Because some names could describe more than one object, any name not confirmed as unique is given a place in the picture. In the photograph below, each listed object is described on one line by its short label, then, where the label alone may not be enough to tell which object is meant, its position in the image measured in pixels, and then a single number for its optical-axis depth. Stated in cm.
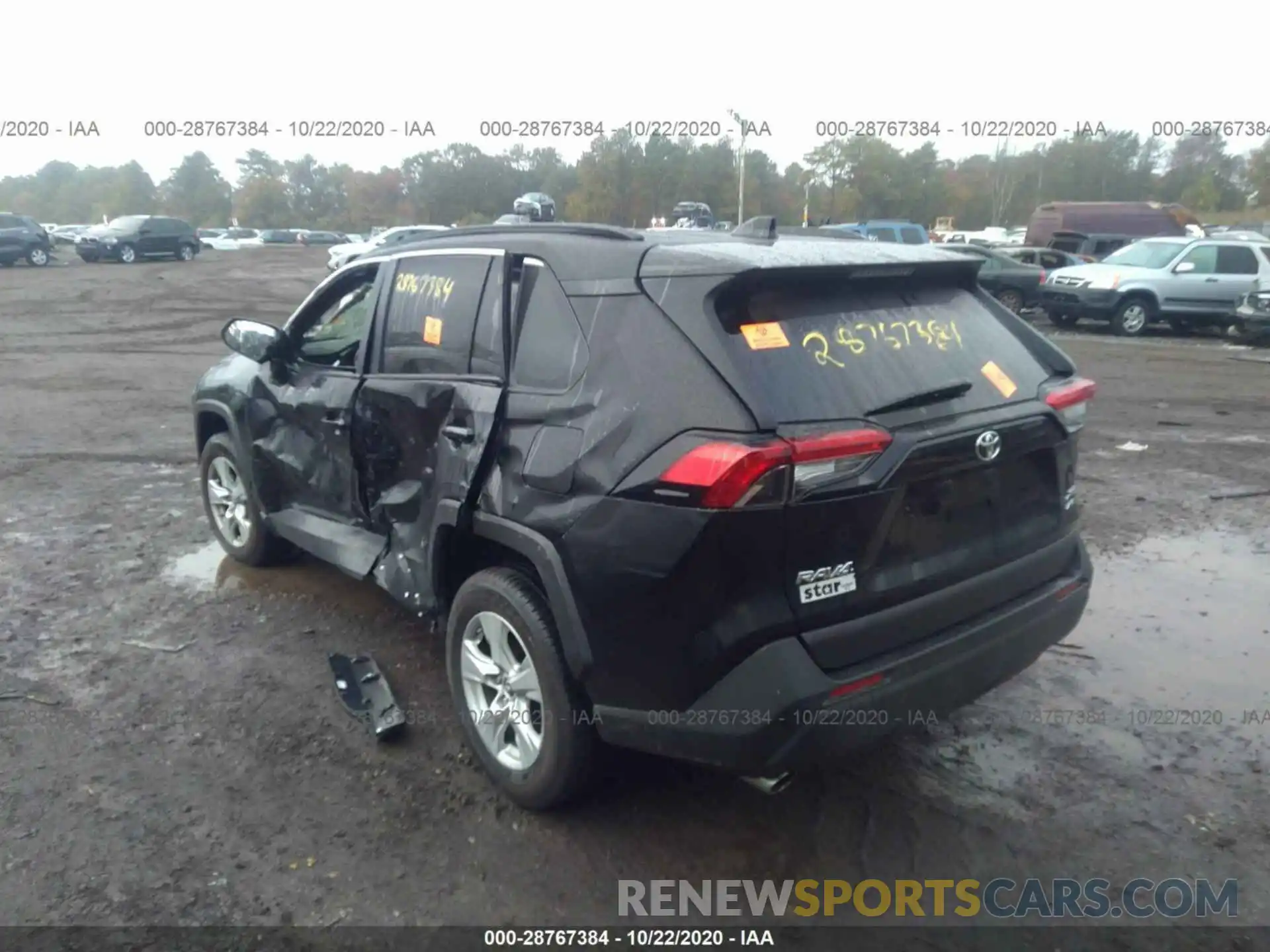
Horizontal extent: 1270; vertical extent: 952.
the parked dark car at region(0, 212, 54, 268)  3145
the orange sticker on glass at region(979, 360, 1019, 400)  322
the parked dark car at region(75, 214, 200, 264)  3384
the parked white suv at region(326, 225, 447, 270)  2384
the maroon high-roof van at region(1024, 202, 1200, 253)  2711
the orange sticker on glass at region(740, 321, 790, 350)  281
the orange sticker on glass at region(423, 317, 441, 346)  385
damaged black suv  268
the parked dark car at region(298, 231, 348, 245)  5712
